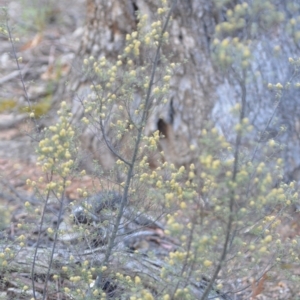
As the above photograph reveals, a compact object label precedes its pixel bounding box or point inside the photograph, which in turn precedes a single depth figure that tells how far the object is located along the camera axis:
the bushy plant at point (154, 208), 4.35
